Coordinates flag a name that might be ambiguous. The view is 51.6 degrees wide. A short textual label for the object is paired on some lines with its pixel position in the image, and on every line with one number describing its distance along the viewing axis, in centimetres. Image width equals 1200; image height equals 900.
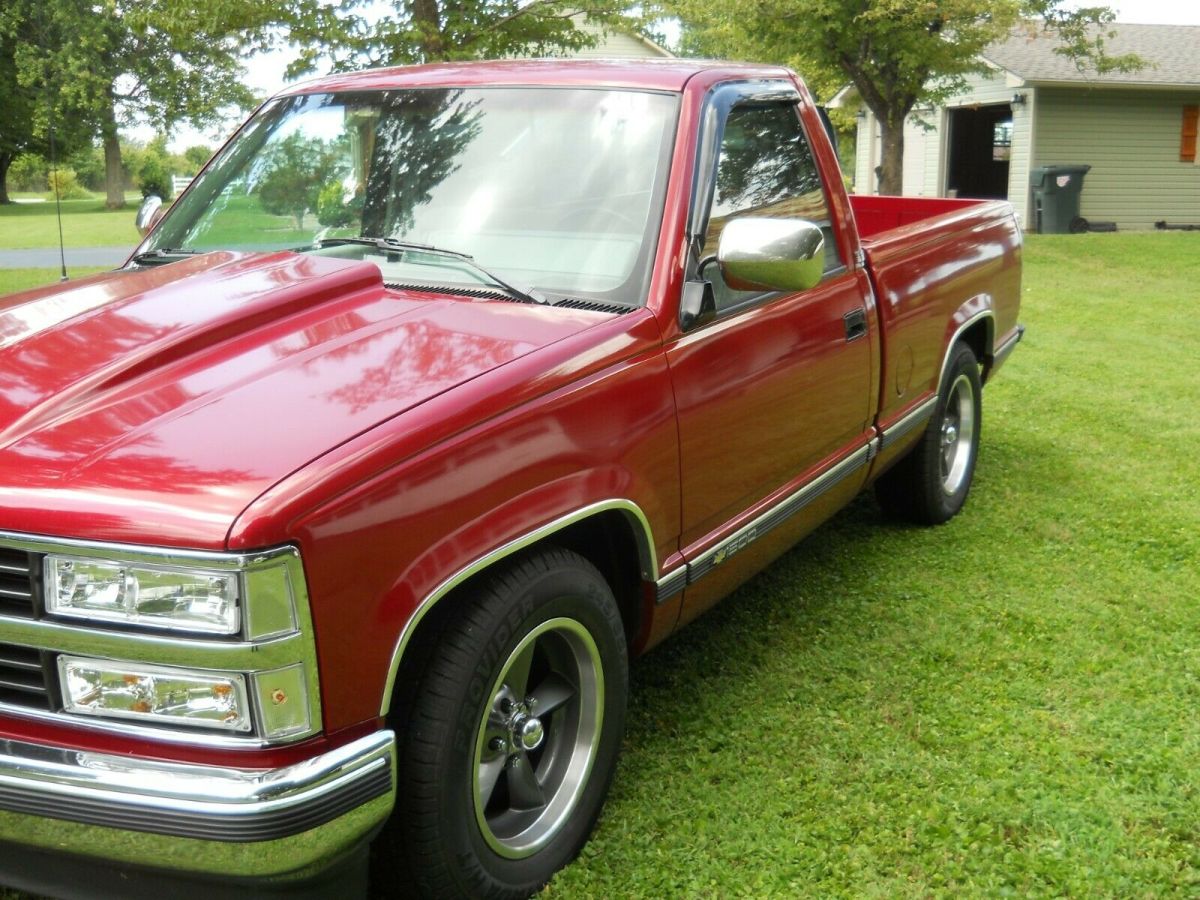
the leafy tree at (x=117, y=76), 4453
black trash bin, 2353
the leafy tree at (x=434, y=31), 1316
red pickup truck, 211
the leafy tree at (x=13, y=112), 5204
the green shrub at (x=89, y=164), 5762
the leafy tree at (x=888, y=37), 1823
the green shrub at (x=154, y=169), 6294
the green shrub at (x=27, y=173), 5192
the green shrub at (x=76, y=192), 5988
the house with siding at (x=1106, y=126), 2480
